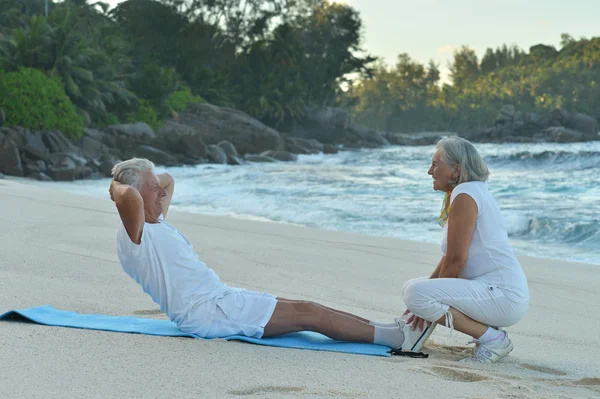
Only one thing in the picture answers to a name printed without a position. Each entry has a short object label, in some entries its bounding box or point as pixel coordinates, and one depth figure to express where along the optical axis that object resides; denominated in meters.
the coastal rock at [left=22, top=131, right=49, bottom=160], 22.61
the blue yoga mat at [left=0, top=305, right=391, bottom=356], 3.87
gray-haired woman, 3.88
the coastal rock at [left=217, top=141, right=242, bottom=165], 32.88
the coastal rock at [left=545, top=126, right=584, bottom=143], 66.94
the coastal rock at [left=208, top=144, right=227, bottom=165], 32.47
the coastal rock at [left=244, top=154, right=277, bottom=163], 36.09
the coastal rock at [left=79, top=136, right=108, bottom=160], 27.11
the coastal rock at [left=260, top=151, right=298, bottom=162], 38.41
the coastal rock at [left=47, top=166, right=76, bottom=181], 20.73
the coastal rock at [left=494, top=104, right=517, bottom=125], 78.69
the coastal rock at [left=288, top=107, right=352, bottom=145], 59.00
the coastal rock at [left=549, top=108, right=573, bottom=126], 73.94
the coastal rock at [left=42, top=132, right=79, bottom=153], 25.05
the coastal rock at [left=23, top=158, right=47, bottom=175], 21.22
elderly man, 3.78
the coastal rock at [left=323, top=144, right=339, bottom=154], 48.06
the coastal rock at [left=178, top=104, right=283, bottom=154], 41.34
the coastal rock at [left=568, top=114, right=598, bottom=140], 71.19
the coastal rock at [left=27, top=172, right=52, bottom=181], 20.36
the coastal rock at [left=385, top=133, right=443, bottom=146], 68.88
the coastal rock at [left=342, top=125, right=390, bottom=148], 59.38
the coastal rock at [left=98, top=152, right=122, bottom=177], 23.87
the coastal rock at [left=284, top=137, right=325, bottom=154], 45.22
